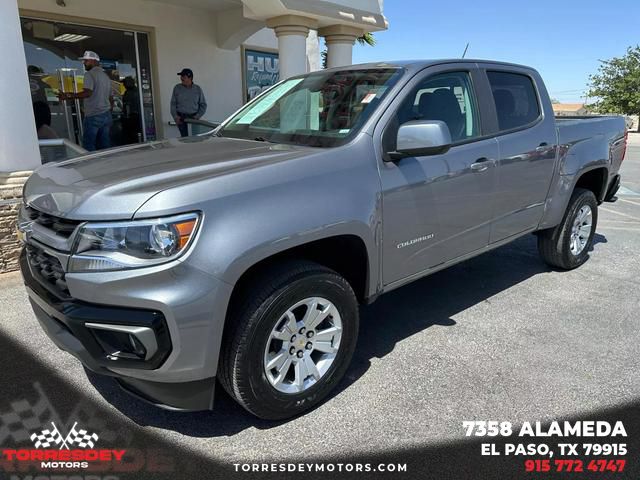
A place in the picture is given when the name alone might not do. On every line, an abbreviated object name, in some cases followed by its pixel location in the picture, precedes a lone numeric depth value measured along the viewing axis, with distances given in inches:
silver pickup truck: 83.4
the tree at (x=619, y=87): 1690.5
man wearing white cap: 292.5
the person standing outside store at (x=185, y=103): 343.9
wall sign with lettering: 432.8
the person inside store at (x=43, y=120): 272.2
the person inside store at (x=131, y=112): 371.9
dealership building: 319.9
